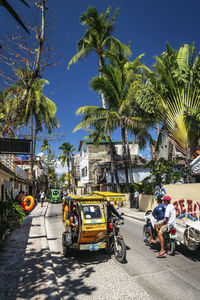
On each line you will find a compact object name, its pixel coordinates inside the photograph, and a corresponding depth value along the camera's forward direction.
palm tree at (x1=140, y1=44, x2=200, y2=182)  11.98
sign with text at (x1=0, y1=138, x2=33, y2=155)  7.43
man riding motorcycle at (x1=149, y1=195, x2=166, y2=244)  7.16
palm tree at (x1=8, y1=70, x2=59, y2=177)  25.64
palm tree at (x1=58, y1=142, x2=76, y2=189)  66.25
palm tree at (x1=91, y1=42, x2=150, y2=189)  21.58
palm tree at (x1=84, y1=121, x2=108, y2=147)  24.41
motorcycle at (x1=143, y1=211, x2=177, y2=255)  6.73
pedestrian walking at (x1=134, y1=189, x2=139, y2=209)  20.30
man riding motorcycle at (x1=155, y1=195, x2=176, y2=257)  6.73
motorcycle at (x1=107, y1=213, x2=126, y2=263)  6.34
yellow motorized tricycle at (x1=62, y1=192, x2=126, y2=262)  6.40
